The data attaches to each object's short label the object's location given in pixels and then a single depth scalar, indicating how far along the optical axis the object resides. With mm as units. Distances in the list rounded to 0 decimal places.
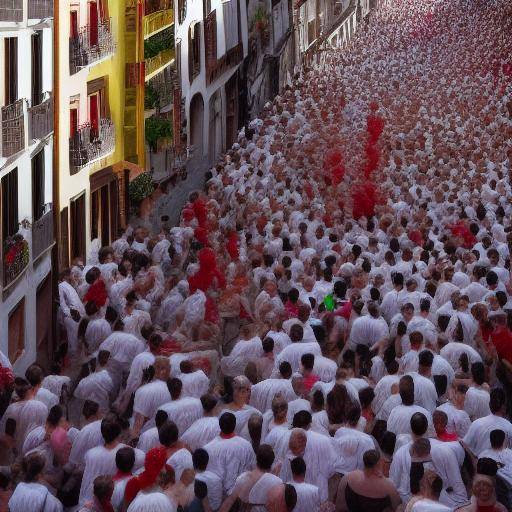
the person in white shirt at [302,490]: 11289
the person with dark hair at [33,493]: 11266
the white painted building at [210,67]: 37188
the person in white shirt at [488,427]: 12773
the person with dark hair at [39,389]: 13984
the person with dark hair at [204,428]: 12750
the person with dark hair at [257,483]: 11453
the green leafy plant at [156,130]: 32281
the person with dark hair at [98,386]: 15141
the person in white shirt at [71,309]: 18516
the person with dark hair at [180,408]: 13383
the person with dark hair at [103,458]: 12227
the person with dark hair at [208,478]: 11891
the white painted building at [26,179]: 20547
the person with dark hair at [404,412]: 13031
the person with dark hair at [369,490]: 11398
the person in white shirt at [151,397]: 14008
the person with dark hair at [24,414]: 13766
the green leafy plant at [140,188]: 30703
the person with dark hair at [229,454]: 12239
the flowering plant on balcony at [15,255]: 20391
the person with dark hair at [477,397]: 13812
